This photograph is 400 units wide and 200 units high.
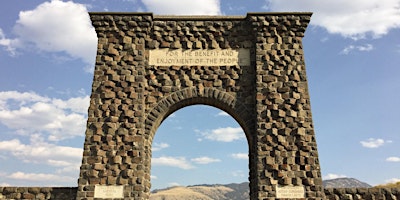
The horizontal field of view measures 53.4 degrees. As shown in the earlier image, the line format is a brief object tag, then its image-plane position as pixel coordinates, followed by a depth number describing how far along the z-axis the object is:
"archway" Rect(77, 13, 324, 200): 12.63
